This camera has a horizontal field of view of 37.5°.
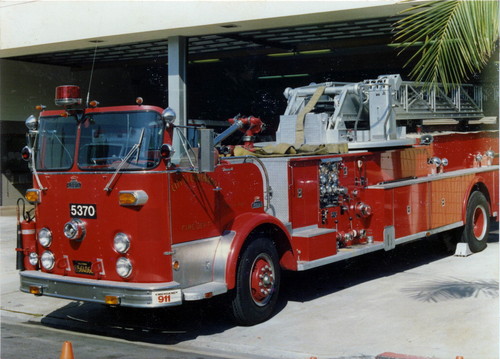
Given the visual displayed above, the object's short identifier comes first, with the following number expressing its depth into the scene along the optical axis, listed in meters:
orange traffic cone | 5.09
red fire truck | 7.14
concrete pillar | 16.92
